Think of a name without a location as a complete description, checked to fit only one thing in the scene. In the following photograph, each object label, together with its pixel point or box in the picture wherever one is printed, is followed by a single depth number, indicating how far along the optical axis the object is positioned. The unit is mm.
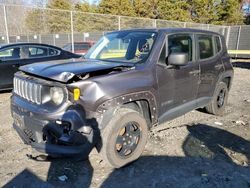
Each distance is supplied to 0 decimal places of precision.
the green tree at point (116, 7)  27119
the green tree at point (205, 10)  31235
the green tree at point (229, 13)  31346
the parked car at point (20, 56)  5471
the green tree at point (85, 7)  27164
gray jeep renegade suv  2311
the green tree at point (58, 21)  11987
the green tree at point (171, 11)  29581
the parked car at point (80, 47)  10970
